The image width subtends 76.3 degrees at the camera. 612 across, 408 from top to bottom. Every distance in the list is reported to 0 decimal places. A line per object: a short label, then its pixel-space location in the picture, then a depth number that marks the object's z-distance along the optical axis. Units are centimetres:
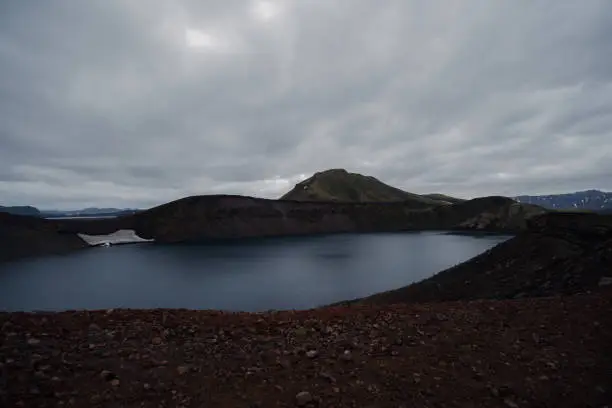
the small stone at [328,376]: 581
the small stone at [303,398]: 516
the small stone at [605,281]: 1639
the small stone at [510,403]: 538
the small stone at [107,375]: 550
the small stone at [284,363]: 626
